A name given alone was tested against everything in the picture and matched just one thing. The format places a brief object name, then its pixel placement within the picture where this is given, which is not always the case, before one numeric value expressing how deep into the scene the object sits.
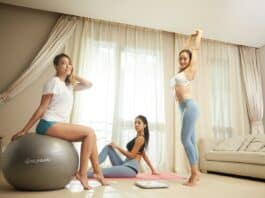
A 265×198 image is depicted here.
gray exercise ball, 1.74
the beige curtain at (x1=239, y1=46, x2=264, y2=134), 4.76
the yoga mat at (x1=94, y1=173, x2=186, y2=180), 2.92
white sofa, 2.87
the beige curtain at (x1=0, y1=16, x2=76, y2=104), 3.64
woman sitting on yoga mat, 2.88
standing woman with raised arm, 2.38
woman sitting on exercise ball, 1.93
